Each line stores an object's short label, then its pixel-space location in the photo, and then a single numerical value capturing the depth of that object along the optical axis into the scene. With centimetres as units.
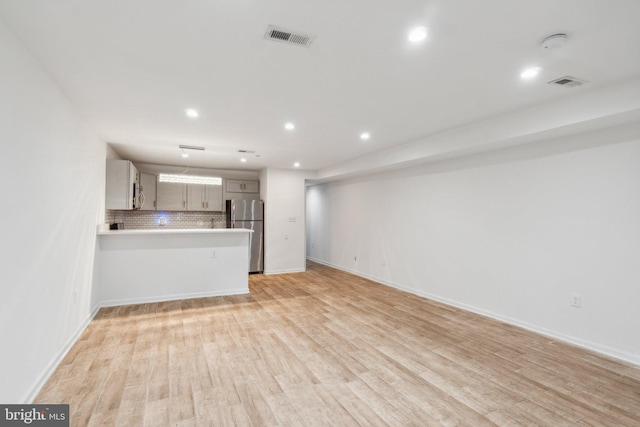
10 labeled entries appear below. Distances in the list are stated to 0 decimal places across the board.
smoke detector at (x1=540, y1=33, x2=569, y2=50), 194
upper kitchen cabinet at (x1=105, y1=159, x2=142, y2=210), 485
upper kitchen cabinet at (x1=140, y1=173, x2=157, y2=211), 671
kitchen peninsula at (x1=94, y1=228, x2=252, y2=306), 450
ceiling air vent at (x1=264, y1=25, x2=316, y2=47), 193
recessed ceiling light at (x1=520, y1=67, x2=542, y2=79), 239
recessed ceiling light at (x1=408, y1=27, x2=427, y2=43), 189
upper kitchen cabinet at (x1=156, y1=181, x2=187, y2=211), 691
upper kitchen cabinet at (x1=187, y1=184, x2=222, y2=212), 717
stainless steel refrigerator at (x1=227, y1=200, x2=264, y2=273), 705
